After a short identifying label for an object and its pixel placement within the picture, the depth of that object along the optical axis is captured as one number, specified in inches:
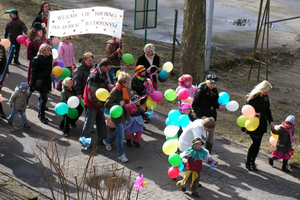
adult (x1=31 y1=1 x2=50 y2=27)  506.6
